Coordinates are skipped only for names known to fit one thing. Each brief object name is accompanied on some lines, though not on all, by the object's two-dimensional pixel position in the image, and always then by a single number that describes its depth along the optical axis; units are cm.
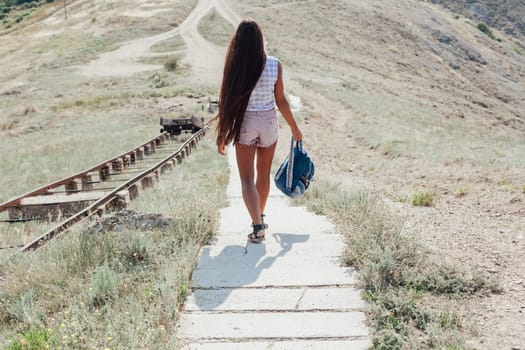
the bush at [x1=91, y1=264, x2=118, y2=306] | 355
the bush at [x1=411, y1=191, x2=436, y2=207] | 717
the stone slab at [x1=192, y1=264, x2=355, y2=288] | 395
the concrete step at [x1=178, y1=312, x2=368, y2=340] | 322
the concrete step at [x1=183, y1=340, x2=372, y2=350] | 306
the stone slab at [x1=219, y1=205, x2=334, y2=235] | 534
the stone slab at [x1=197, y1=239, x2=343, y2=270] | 435
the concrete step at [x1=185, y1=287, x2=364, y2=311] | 358
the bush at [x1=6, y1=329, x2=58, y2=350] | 285
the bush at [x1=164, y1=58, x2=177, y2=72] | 3816
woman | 438
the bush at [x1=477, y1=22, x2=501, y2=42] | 7000
